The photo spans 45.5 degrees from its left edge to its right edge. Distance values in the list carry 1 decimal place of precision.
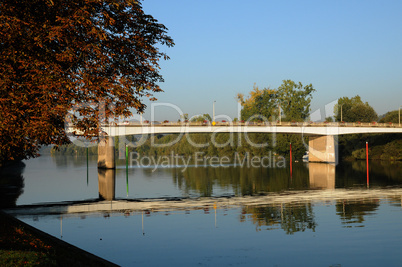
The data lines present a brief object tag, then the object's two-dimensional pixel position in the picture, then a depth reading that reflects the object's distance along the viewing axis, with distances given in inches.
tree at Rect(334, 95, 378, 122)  5536.4
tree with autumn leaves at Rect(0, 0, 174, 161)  717.3
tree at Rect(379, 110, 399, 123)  5190.9
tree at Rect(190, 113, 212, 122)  7751.0
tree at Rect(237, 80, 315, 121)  5851.4
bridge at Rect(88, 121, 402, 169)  3799.2
